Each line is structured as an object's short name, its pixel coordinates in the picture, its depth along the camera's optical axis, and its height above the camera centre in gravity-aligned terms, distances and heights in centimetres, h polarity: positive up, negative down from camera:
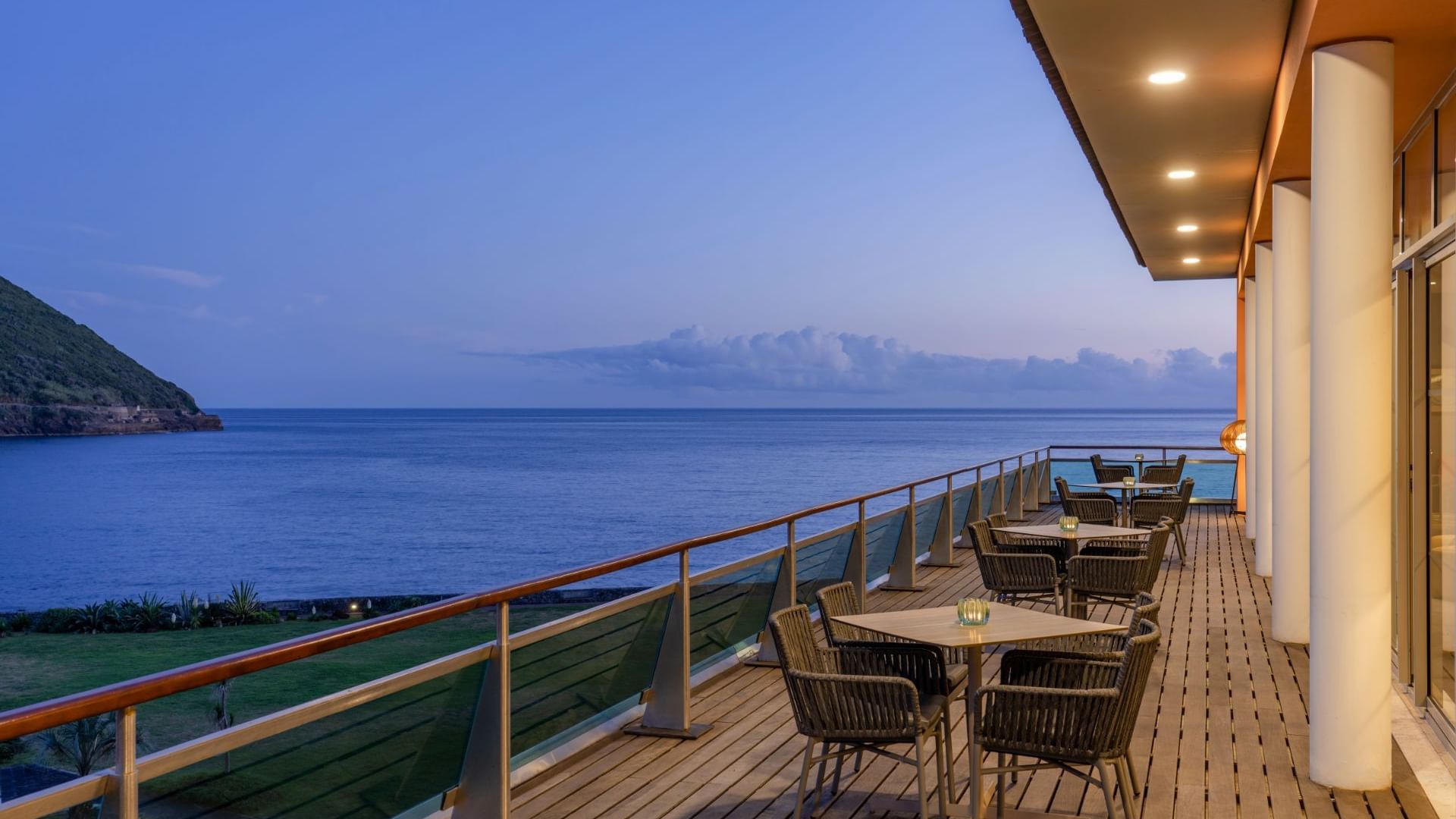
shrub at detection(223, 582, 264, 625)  2923 -535
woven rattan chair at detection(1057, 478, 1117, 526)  1133 -126
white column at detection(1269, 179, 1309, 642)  758 -28
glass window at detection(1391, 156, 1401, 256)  606 +82
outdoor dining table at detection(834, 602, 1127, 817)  408 -92
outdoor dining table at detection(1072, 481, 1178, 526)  1287 -121
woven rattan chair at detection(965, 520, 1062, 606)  755 -126
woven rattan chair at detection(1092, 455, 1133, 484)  1580 -130
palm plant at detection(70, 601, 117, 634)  3073 -581
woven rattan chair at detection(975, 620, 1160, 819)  380 -111
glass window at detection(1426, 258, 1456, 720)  515 -51
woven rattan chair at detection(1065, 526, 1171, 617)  726 -124
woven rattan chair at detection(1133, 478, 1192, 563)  1126 -131
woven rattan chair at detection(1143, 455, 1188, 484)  1515 -127
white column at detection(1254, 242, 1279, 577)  1039 -27
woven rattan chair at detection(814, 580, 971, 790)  459 -102
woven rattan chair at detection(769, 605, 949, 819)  397 -112
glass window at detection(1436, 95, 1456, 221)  498 +88
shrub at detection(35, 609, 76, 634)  3164 -606
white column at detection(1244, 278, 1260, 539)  1126 -29
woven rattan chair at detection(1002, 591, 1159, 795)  428 -102
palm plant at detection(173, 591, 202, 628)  3002 -559
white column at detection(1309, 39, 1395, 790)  457 -8
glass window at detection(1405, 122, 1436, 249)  535 +87
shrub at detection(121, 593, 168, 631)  2998 -565
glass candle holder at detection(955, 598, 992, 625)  444 -87
